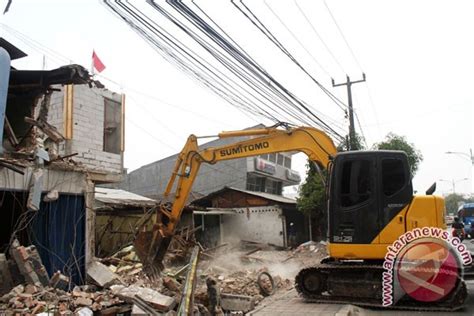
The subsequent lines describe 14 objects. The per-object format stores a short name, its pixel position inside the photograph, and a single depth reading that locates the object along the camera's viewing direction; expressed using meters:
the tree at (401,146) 23.23
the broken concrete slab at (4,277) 8.90
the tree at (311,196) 25.17
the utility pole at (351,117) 21.96
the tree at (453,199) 84.75
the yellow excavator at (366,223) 8.93
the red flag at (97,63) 16.11
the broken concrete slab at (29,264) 8.91
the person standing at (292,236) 27.73
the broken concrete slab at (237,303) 10.07
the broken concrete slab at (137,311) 8.21
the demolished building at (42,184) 9.35
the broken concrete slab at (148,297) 8.62
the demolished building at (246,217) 26.40
